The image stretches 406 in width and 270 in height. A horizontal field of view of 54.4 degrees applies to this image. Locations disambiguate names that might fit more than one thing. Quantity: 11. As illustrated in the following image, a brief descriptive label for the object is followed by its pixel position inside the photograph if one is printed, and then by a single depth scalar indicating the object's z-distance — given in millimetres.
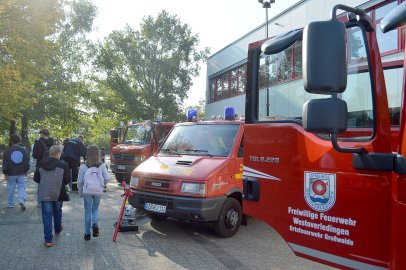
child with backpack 6293
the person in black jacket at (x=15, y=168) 8773
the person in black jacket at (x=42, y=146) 10461
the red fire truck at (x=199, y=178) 6238
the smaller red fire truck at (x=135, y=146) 12872
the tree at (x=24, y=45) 10609
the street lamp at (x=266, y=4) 12620
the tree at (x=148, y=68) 34734
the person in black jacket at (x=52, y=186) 5969
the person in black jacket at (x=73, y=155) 11680
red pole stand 6315
